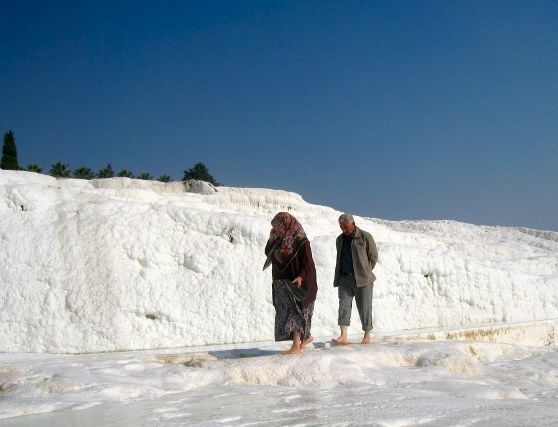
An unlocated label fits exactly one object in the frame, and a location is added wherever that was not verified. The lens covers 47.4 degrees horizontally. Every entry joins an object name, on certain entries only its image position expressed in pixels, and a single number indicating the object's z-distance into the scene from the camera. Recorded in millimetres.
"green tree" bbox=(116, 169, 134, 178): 44656
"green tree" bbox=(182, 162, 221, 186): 51531
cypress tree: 37594
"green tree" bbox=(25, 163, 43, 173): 40469
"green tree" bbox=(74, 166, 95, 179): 46219
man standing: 7512
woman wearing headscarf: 6777
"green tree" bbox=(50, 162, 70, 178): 45000
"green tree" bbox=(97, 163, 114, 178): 46819
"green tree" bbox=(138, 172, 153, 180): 47319
